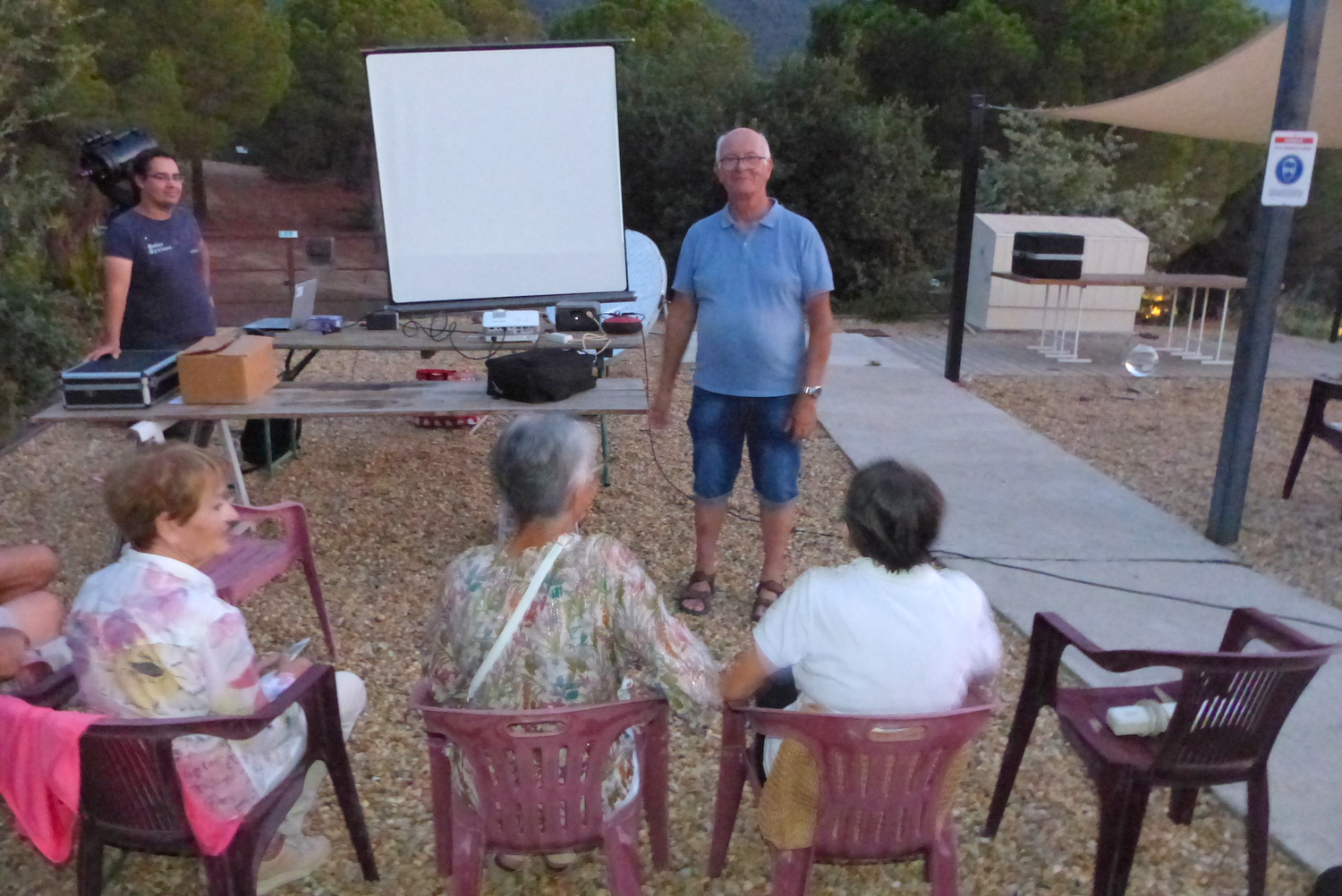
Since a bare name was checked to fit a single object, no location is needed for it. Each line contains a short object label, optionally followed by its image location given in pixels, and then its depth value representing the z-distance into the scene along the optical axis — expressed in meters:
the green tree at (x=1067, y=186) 11.33
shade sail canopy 5.86
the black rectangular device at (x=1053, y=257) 7.96
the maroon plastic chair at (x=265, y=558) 2.72
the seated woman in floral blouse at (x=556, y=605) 1.76
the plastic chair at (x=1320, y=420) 4.23
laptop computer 4.76
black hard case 3.25
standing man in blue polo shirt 2.98
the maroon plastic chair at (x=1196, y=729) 1.80
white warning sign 3.68
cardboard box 3.37
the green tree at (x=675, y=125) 11.51
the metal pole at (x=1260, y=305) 3.73
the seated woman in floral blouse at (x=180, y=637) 1.69
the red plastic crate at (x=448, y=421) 5.63
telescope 3.87
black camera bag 3.49
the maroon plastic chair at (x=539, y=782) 1.60
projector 4.53
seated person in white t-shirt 1.70
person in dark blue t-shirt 3.62
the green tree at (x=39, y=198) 6.20
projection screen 5.02
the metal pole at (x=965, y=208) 6.71
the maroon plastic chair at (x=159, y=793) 1.61
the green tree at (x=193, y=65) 8.91
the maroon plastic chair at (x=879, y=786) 1.58
